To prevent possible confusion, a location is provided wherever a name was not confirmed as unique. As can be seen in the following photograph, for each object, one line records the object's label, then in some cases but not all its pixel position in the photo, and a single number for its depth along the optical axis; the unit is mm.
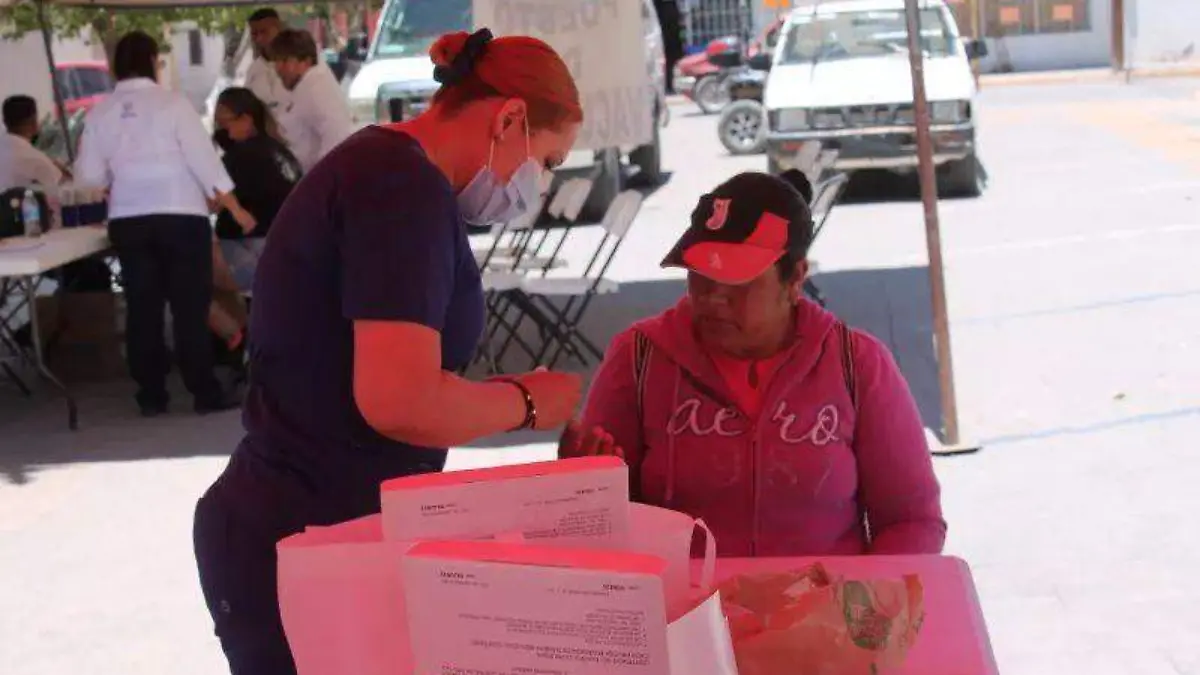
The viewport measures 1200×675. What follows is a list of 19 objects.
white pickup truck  15773
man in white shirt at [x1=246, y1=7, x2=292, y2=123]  10133
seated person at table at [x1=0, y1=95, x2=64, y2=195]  9781
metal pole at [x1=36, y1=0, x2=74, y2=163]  12341
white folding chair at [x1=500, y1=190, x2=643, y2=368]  8930
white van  15797
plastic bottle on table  8703
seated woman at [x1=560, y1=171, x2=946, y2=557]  3051
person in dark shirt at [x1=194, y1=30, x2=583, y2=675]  2387
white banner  8422
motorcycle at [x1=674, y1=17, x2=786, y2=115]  28786
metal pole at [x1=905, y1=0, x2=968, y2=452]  6973
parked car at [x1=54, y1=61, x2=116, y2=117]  26995
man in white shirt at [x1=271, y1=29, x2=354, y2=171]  9836
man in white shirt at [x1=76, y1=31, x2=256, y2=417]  8172
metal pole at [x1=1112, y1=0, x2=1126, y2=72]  35406
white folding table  8219
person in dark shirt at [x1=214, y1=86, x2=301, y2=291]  9031
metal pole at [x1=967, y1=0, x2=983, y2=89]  37812
